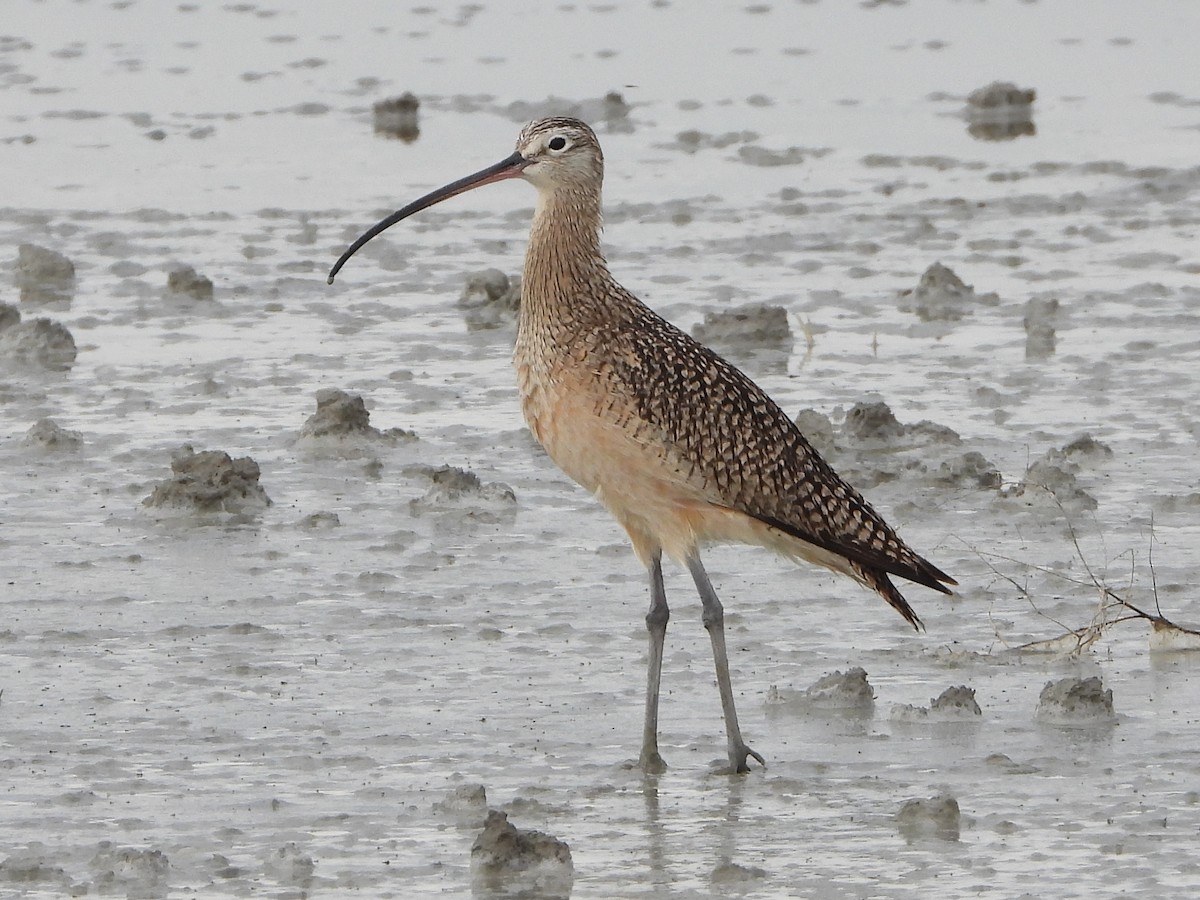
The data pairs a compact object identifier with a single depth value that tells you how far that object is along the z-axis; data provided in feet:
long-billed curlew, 46.62
